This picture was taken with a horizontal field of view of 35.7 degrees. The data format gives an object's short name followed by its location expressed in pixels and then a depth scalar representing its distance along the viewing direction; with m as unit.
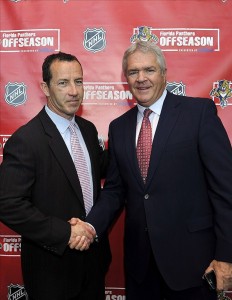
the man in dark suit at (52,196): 1.74
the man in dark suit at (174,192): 1.67
